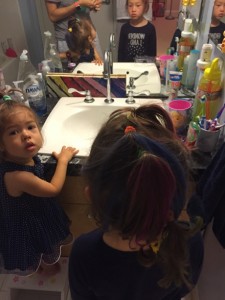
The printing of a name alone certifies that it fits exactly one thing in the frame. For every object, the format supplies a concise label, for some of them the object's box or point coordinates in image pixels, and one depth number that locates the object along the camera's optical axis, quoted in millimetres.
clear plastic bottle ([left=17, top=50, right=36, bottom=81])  1330
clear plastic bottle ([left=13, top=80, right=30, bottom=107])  1184
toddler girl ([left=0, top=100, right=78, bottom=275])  867
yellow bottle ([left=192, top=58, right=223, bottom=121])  996
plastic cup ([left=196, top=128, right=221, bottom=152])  915
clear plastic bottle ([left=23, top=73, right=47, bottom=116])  1222
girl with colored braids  453
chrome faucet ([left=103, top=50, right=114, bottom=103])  1210
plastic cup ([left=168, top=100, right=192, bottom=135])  1097
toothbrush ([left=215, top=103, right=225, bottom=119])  945
